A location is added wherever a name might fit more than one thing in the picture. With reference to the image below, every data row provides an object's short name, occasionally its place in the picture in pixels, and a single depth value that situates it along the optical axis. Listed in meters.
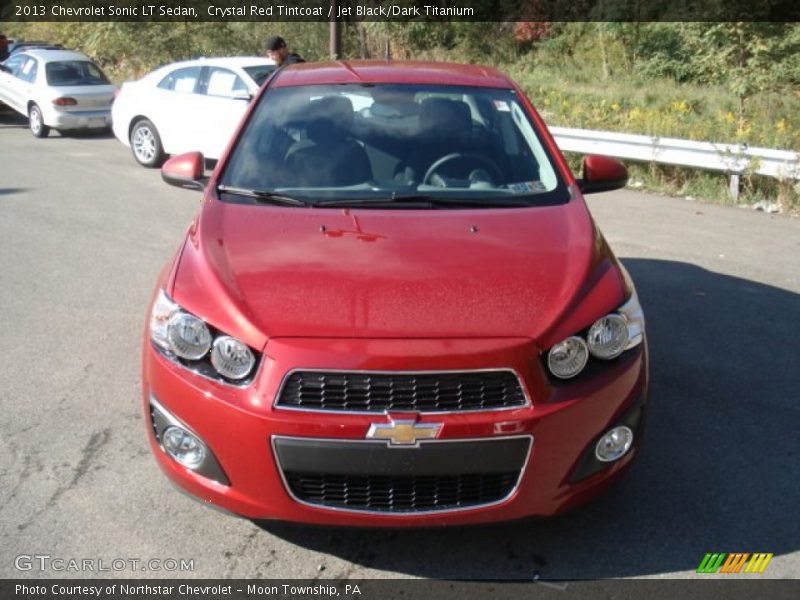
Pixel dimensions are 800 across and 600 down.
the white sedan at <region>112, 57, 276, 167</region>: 12.80
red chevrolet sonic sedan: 3.13
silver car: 17.02
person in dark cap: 10.92
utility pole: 17.96
